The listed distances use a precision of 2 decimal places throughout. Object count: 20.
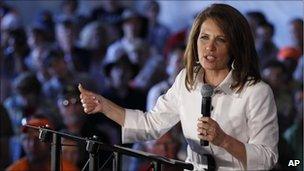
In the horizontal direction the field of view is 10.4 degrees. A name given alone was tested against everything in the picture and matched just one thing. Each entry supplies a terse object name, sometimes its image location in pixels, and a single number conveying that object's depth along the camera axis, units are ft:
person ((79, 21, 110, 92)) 44.09
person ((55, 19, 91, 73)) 43.36
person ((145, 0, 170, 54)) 43.29
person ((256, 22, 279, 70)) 40.09
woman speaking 18.98
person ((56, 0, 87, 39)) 45.74
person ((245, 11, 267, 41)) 39.96
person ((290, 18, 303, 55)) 39.11
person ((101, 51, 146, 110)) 38.31
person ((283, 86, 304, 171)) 33.96
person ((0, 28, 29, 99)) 43.39
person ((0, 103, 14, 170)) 36.28
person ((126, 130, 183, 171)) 32.18
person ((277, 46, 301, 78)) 39.12
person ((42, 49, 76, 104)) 40.49
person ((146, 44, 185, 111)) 35.98
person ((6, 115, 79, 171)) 32.48
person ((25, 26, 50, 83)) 42.69
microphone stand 17.82
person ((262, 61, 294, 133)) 37.81
